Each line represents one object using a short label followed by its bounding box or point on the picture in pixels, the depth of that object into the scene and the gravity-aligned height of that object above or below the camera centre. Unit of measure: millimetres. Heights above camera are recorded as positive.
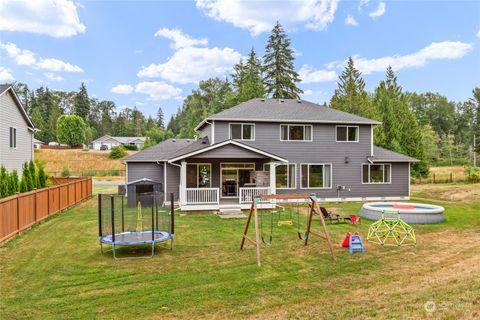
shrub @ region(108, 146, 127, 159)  58750 +2248
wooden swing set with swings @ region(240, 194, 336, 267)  8068 -1762
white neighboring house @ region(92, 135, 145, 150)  79312 +5839
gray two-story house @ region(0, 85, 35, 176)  18694 +2185
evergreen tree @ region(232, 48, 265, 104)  42406 +12506
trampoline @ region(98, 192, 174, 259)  8461 -1914
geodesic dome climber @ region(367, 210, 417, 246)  9798 -2353
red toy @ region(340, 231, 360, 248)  9359 -2262
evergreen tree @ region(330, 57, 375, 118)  37719 +8591
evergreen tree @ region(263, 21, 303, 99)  44438 +12698
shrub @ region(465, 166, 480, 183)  30766 -1243
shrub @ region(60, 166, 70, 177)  39106 -813
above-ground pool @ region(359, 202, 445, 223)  13008 -2116
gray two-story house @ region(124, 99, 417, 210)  18375 +257
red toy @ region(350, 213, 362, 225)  12781 -2201
